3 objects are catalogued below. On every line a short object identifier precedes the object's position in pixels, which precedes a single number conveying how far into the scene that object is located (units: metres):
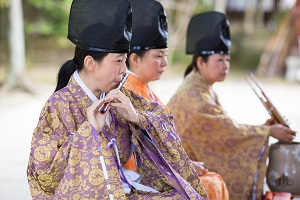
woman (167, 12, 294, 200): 8.91
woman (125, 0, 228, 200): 7.98
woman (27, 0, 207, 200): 5.65
